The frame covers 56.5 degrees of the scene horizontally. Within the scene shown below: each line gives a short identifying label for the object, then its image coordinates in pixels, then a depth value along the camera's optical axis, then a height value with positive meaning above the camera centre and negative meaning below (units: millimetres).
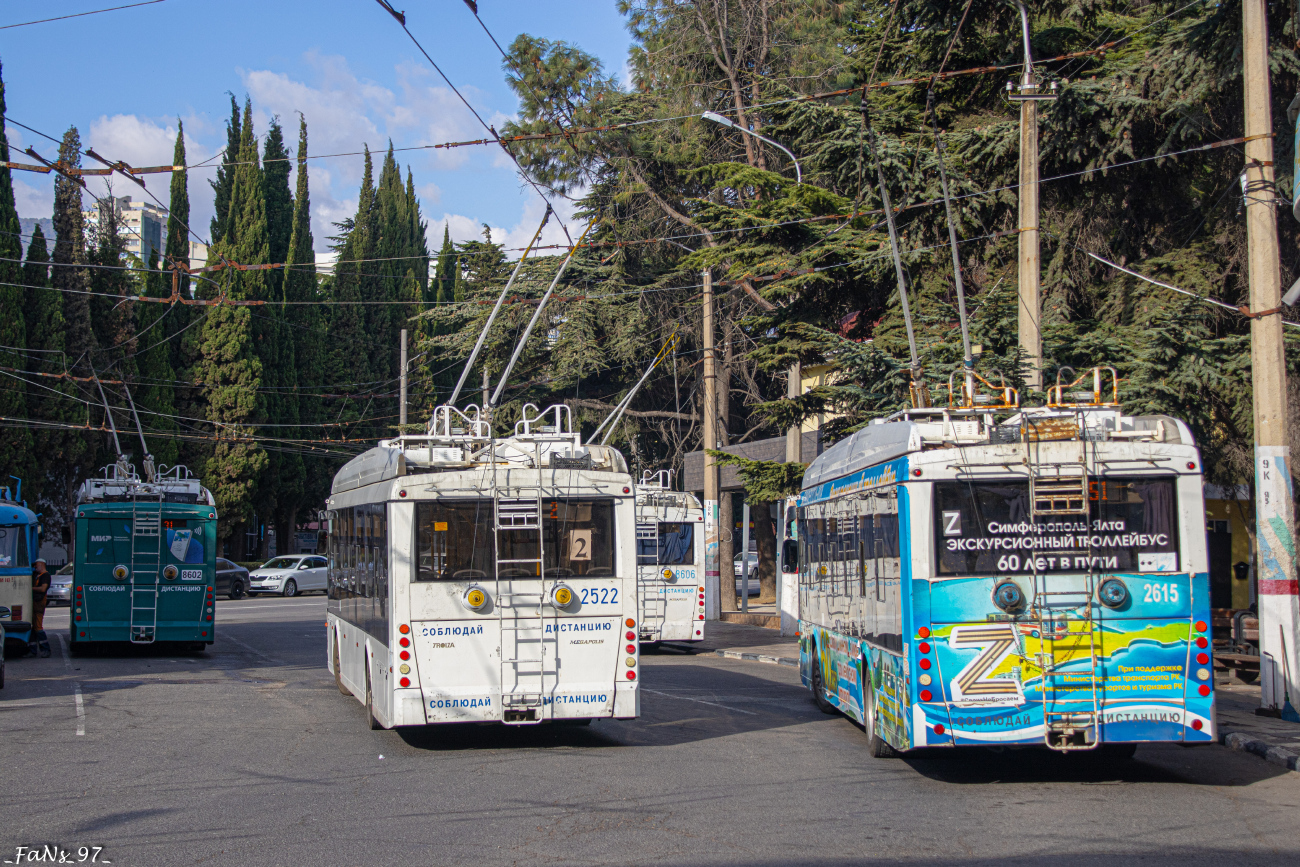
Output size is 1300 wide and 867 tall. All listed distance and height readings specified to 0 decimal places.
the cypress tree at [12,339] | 40594 +6734
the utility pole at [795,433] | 25922 +2092
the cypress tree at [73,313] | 43719 +8224
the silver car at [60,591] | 38750 -1691
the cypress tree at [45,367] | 42219 +6031
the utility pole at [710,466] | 27031 +1471
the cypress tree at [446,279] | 68812 +15123
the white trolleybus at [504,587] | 10711 -483
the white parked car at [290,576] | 46469 -1546
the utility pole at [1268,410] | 12164 +1190
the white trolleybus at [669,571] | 21812 -717
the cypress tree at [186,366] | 50344 +7147
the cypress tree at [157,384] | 48156 +6125
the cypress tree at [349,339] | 59562 +9823
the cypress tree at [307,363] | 56469 +8134
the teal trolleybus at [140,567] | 20672 -511
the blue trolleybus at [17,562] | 20891 -410
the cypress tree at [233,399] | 50656 +5781
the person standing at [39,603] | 21484 -1154
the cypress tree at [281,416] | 53625 +5405
